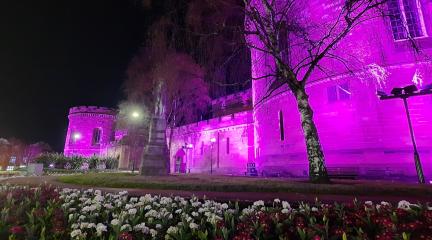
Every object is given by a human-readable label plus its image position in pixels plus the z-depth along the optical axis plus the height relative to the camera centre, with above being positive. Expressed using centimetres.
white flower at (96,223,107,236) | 339 -62
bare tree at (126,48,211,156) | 2038 +831
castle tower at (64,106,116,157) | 5491 +976
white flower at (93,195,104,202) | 527 -39
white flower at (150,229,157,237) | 361 -71
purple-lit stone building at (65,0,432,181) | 1444 +395
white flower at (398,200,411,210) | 405 -46
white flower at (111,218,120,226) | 357 -57
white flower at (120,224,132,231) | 357 -66
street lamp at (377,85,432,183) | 1102 +348
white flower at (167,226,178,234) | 357 -69
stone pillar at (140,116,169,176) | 1506 +137
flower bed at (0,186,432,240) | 335 -63
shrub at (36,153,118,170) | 3288 +223
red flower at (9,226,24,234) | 326 -60
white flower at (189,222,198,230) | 366 -64
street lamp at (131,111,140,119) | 2741 +639
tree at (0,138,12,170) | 6069 +630
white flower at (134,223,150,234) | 369 -67
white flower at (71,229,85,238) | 327 -66
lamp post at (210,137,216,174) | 3192 +324
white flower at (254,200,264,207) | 483 -47
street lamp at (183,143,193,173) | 3781 +409
